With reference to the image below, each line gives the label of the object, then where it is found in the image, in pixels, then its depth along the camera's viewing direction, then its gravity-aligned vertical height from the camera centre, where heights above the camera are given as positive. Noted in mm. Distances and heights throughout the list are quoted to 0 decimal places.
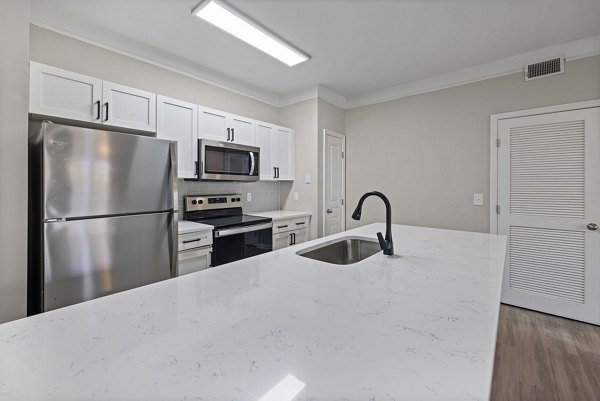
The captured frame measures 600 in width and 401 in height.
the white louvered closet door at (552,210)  2539 -94
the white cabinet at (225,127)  2885 +815
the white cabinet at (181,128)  2527 +689
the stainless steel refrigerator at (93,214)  1616 -103
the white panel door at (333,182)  3840 +253
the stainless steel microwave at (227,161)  2812 +421
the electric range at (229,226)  2604 -273
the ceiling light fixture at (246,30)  2051 +1444
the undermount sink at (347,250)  1793 -347
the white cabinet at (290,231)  3248 -403
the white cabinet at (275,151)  3529 +654
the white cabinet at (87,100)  1868 +761
